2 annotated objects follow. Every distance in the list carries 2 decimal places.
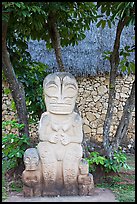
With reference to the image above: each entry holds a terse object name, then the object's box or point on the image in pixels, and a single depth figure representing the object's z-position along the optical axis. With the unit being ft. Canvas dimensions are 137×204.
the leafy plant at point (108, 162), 15.13
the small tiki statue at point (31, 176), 12.94
